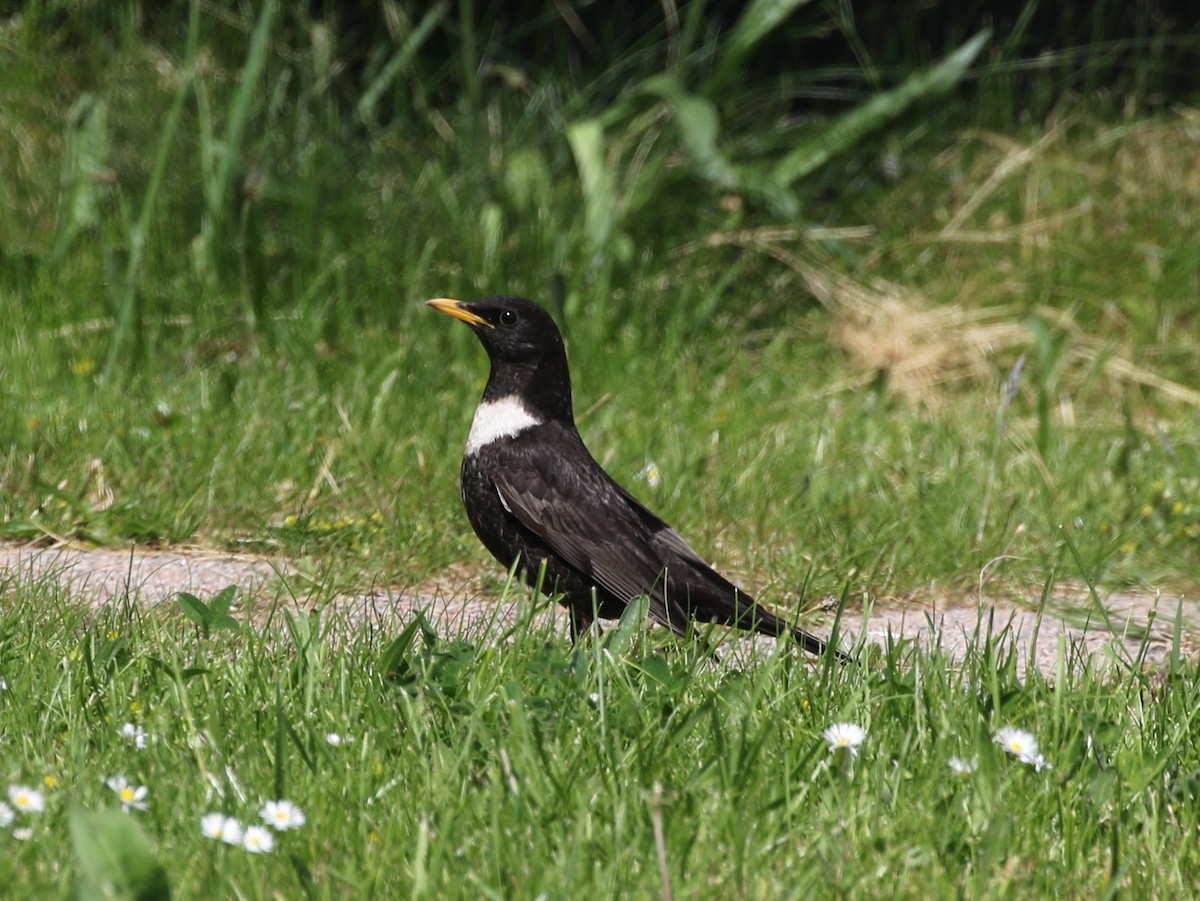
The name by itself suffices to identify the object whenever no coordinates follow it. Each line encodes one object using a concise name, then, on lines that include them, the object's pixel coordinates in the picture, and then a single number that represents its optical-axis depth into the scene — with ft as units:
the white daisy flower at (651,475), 35.42
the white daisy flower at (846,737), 19.22
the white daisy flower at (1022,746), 19.16
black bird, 28.27
